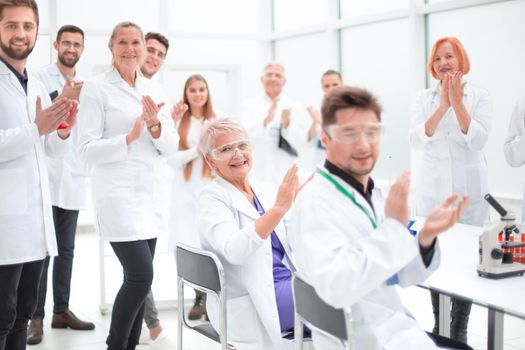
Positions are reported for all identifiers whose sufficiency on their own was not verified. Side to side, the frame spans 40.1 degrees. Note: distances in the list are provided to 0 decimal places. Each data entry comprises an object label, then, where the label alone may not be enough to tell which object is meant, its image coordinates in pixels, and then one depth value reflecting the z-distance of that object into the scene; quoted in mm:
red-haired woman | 3512
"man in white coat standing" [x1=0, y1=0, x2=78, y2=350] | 2625
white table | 2006
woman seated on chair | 2404
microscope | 2268
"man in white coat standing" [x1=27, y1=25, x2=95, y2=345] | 4035
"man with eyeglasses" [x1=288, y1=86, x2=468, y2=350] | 1751
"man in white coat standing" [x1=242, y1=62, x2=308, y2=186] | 5680
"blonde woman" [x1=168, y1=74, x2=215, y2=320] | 4496
